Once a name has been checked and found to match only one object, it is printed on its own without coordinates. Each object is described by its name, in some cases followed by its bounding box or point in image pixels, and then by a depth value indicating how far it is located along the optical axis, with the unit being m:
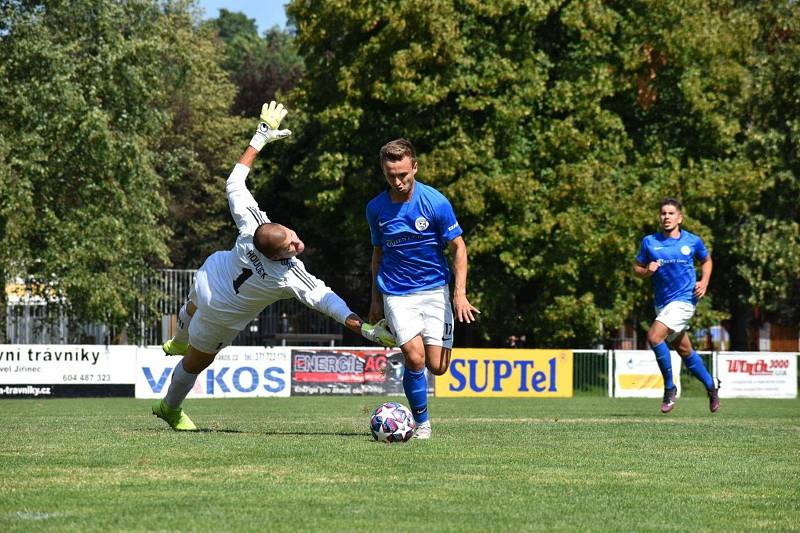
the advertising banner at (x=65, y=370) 26.77
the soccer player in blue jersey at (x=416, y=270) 10.40
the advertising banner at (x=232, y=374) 27.56
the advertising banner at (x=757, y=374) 31.78
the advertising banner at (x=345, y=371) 28.89
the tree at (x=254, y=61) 58.41
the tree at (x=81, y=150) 32.50
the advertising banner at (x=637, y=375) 31.42
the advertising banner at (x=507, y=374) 30.02
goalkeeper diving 10.27
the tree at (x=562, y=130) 34.66
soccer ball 9.94
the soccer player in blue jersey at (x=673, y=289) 15.64
